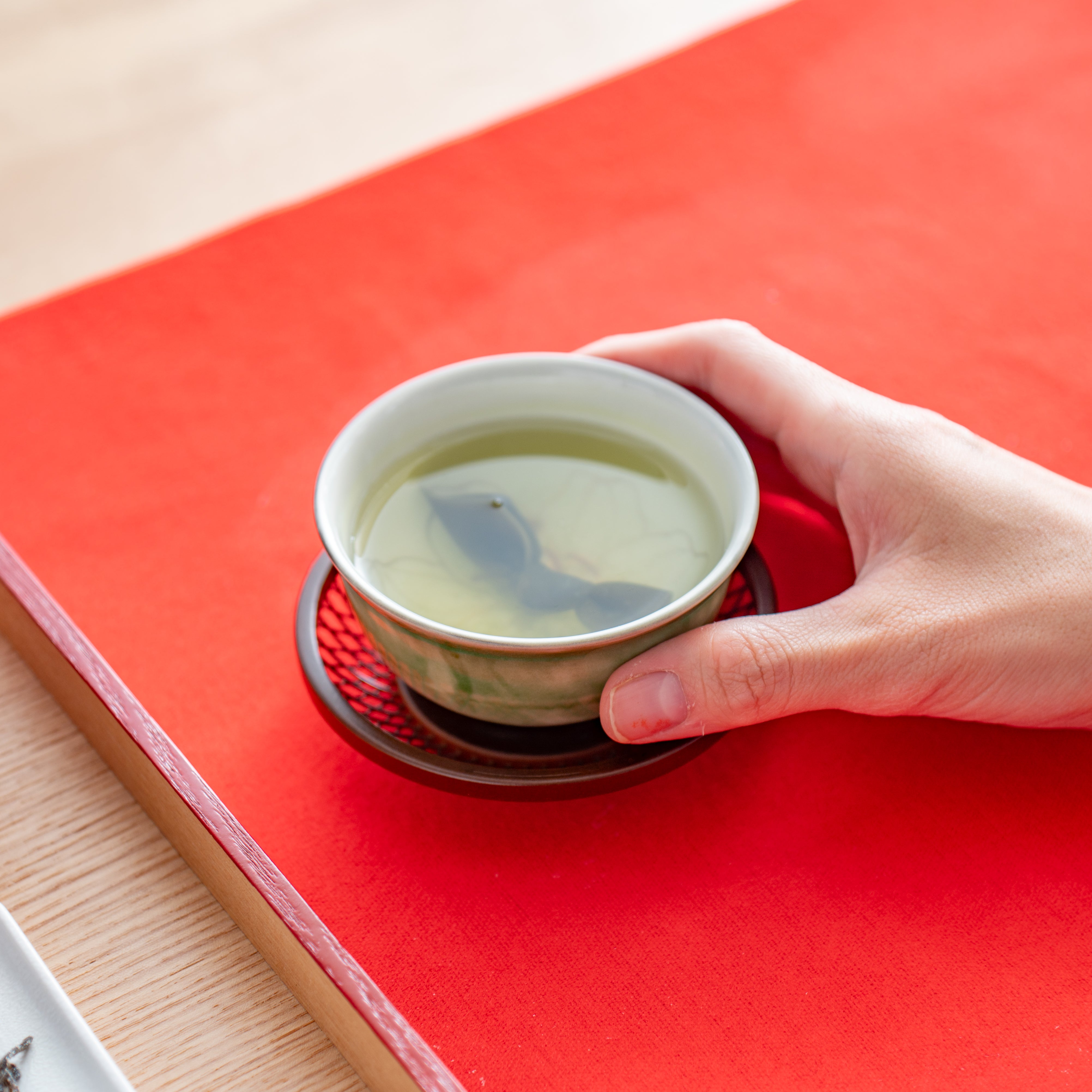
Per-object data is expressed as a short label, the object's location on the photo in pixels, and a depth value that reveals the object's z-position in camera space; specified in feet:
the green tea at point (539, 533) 2.14
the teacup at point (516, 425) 2.03
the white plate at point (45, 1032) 1.95
